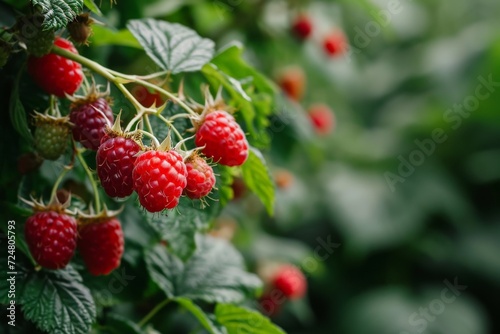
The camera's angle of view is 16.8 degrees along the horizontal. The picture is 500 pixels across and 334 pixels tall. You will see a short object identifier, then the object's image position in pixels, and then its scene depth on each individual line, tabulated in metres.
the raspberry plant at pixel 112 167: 0.58
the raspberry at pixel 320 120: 1.02
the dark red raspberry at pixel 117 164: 0.58
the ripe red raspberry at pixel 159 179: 0.56
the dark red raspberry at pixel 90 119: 0.60
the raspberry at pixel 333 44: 1.01
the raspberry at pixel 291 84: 0.96
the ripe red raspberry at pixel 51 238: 0.61
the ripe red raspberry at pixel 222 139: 0.60
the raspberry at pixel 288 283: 0.88
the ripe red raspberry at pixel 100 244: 0.63
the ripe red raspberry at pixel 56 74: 0.61
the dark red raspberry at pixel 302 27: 0.95
